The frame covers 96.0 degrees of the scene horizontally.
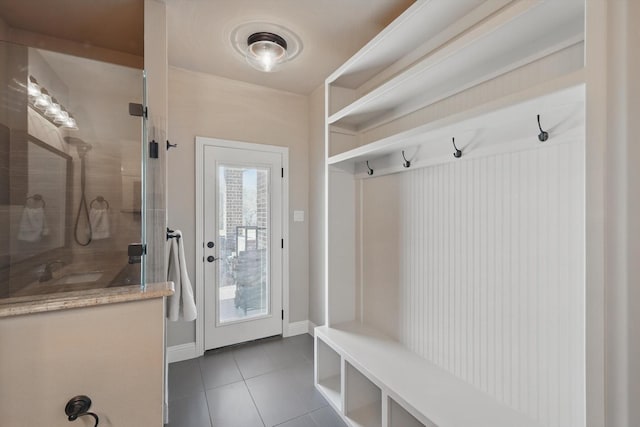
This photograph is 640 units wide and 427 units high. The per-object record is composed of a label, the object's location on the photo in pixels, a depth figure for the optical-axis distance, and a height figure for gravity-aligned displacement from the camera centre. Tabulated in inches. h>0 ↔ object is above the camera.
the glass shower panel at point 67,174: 56.5 +8.8
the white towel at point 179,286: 73.9 -18.7
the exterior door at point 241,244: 109.2 -12.1
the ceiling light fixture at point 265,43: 80.4 +51.6
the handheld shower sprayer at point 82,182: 63.6 +7.1
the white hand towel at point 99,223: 66.1 -2.3
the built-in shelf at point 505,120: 37.1 +15.6
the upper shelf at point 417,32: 56.5 +40.7
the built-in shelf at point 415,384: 49.4 -34.8
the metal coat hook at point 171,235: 73.4 -5.4
